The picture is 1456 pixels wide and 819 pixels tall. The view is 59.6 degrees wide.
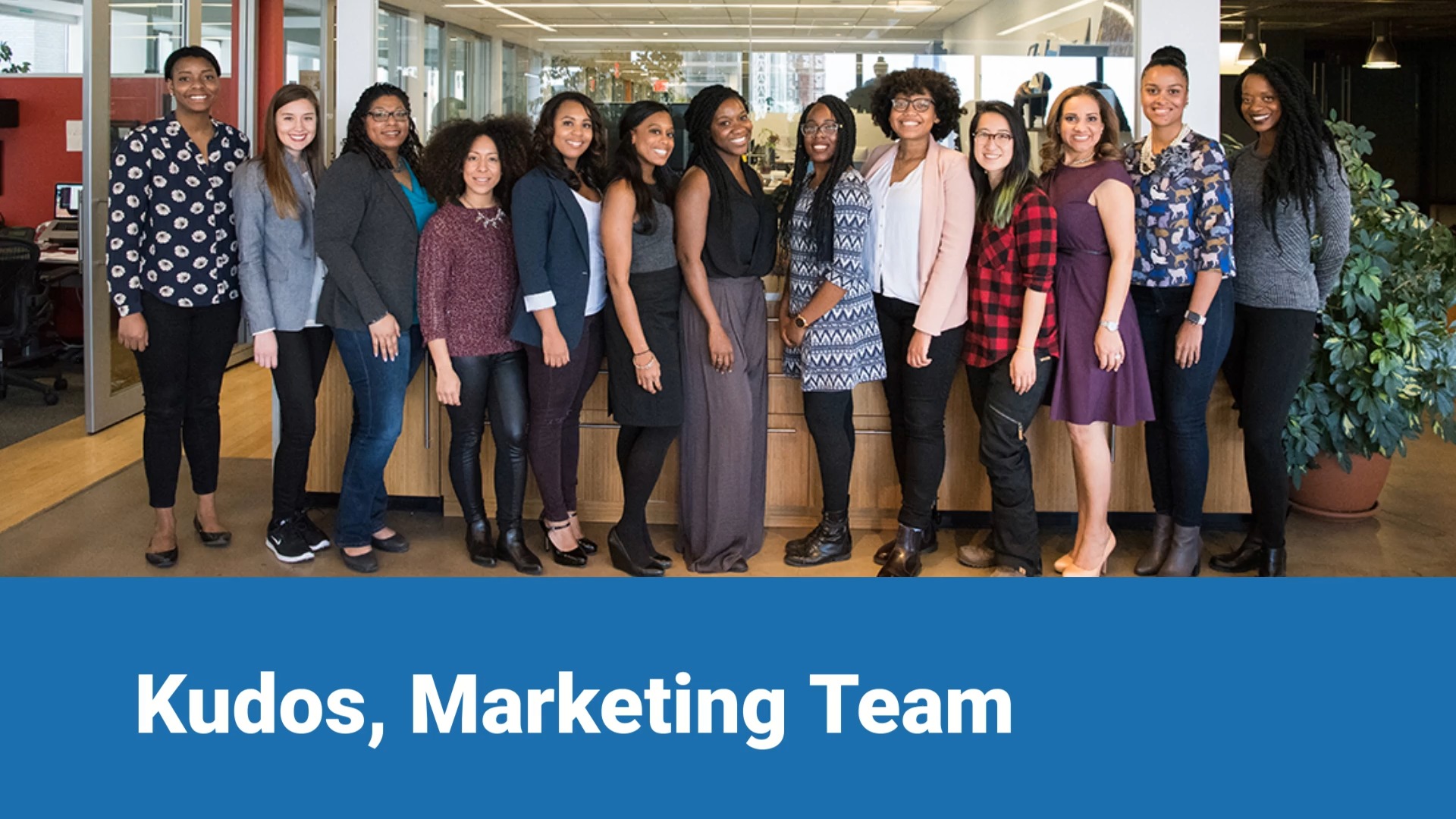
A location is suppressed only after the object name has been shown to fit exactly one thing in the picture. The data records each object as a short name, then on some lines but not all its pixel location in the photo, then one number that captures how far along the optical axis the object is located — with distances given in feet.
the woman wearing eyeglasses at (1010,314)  11.40
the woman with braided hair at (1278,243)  11.41
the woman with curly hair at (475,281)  11.77
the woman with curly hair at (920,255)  11.62
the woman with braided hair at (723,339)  11.62
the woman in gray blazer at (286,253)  11.89
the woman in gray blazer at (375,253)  11.68
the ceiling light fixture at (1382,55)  38.47
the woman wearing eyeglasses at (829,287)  11.62
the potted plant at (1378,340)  13.70
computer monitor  27.07
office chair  22.21
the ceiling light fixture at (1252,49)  36.96
